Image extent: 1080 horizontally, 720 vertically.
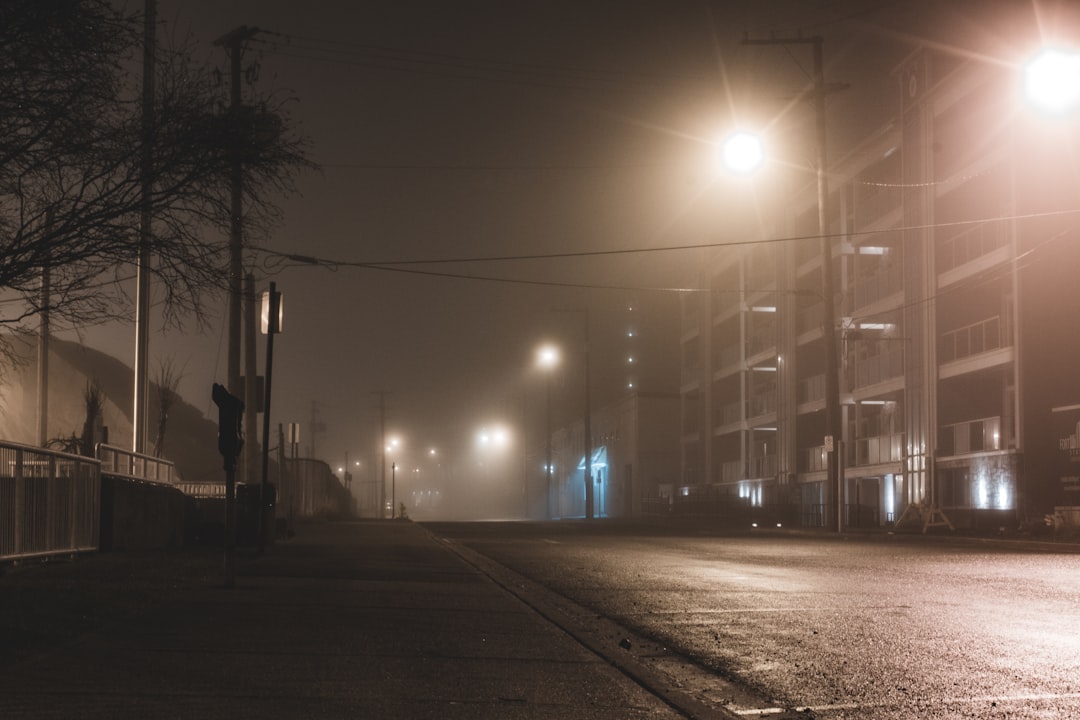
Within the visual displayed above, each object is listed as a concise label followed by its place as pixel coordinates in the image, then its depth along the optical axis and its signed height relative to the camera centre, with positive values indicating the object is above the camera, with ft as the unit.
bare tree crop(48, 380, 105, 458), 90.74 +1.28
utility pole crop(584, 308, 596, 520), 194.90 -4.54
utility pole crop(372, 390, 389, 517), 264.78 +3.18
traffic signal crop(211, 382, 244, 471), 41.78 +1.08
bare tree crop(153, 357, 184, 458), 109.29 +5.85
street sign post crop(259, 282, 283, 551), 72.38 +8.62
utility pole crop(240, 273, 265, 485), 91.81 +4.80
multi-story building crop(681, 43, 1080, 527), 109.50 +15.35
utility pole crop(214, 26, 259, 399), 33.55 +9.37
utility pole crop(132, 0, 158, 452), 31.86 +7.47
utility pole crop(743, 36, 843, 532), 104.93 +12.82
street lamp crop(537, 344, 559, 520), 211.61 +17.51
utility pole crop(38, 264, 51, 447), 94.23 +5.45
